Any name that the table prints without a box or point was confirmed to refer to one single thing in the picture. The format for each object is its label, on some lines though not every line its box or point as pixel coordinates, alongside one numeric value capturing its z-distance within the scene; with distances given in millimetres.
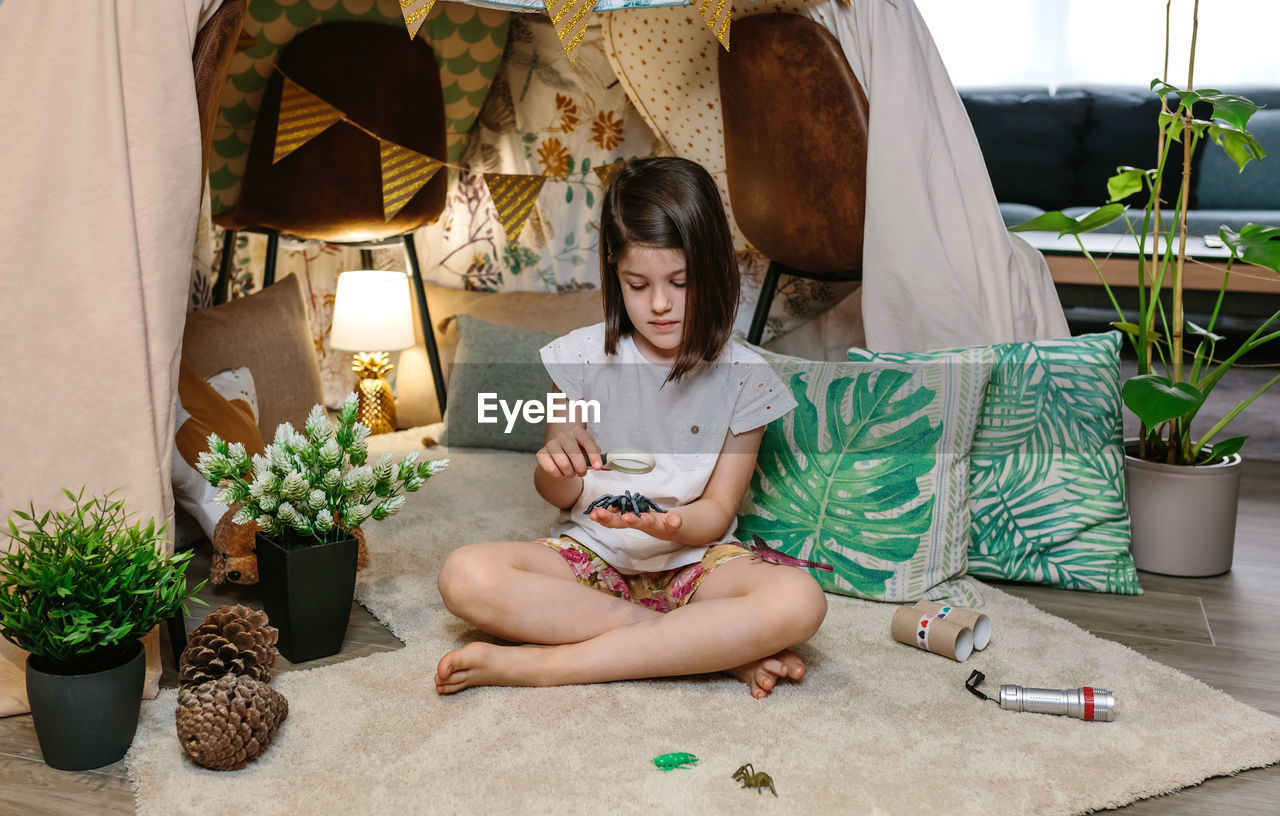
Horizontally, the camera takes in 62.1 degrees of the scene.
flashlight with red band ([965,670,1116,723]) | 1239
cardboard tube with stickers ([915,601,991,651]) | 1413
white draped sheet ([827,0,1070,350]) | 1771
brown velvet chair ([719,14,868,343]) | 1812
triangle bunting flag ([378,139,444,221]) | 2115
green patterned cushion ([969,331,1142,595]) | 1679
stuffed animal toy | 1554
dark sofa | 3504
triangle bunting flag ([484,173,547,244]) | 2125
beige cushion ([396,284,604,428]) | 2391
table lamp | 2400
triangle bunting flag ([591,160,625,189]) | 2145
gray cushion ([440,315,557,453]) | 2293
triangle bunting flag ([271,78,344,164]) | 2135
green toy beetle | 1124
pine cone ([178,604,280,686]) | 1234
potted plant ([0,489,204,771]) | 1081
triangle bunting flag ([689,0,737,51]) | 1650
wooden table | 2439
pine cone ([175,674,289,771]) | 1100
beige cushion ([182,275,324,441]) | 1962
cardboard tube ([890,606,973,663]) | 1397
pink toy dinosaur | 1415
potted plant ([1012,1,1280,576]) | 1669
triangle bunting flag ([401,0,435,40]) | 1443
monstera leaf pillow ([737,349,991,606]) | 1618
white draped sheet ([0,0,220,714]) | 1214
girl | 1288
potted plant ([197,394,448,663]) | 1341
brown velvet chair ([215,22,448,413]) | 2283
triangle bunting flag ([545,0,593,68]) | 1569
